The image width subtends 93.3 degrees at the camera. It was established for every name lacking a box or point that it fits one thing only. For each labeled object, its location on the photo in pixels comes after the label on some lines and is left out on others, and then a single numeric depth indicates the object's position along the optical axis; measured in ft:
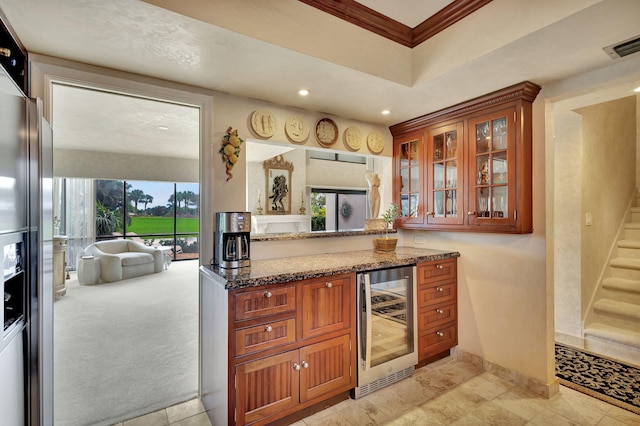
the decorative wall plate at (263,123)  8.23
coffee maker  6.81
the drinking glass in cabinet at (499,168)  8.07
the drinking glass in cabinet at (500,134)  8.04
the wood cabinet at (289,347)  5.80
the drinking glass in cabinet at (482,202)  8.43
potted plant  9.61
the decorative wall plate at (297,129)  8.81
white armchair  20.11
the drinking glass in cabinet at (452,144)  9.19
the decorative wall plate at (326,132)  9.41
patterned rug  7.16
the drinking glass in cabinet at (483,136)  8.41
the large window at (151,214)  25.39
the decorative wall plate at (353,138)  9.98
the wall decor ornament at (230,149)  7.68
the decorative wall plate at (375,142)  10.57
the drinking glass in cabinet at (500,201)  8.03
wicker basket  9.60
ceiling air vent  5.59
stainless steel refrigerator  4.34
